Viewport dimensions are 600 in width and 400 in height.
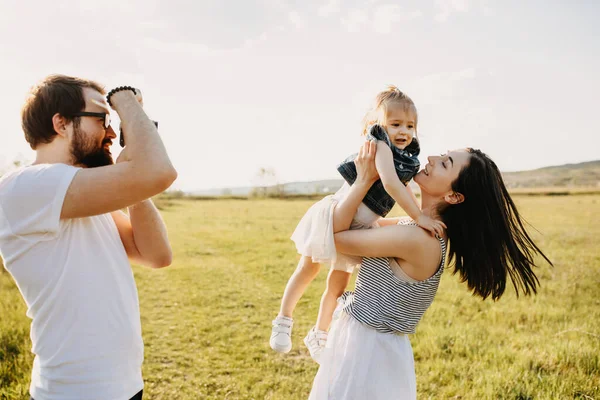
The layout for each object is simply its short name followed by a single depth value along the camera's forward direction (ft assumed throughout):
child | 8.13
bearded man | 5.98
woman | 7.61
